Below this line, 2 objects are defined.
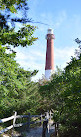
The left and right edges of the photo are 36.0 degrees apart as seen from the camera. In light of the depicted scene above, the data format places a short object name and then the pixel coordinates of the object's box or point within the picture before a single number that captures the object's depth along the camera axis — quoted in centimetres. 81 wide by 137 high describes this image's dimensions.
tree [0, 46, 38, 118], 326
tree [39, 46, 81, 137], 402
